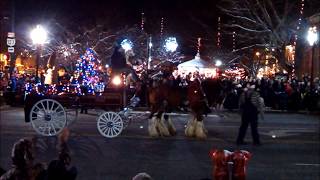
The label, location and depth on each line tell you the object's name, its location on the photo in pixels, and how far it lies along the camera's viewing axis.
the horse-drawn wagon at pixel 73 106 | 16.38
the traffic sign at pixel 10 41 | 30.28
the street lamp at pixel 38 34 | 29.77
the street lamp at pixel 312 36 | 31.80
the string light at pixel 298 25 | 39.84
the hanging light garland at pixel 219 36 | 52.38
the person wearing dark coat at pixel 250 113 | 15.69
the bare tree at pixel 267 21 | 41.75
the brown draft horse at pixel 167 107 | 16.16
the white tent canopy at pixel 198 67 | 44.50
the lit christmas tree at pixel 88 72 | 17.73
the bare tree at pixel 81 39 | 49.31
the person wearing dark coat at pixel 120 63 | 16.77
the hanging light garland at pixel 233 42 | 49.44
